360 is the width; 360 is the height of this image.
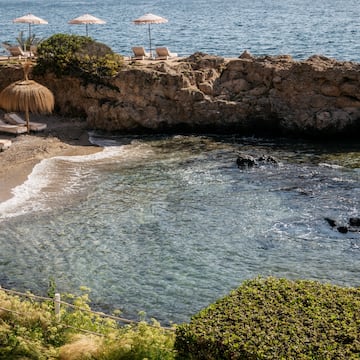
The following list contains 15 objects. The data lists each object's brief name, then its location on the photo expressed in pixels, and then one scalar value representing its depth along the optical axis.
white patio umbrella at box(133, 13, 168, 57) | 43.69
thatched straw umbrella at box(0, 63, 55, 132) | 34.41
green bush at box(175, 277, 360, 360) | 12.52
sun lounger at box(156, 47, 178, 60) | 41.72
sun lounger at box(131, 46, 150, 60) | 41.78
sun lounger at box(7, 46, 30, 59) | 42.47
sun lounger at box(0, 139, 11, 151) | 32.99
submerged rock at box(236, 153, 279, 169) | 31.32
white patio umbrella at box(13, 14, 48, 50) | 44.06
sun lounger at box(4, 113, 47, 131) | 35.88
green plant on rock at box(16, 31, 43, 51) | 43.84
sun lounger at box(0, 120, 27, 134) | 35.34
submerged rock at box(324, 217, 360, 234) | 24.41
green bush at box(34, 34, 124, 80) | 38.25
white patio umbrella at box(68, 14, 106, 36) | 43.94
